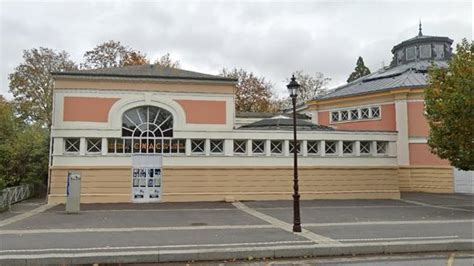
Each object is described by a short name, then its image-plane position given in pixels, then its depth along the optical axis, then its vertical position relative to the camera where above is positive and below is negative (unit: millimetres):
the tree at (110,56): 42250 +10863
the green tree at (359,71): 59719 +13521
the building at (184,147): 23250 +1064
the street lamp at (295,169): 12688 -84
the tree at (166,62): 46125 +11254
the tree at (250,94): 49594 +8425
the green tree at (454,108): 18297 +2593
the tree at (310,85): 52938 +10144
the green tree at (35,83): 41062 +7809
